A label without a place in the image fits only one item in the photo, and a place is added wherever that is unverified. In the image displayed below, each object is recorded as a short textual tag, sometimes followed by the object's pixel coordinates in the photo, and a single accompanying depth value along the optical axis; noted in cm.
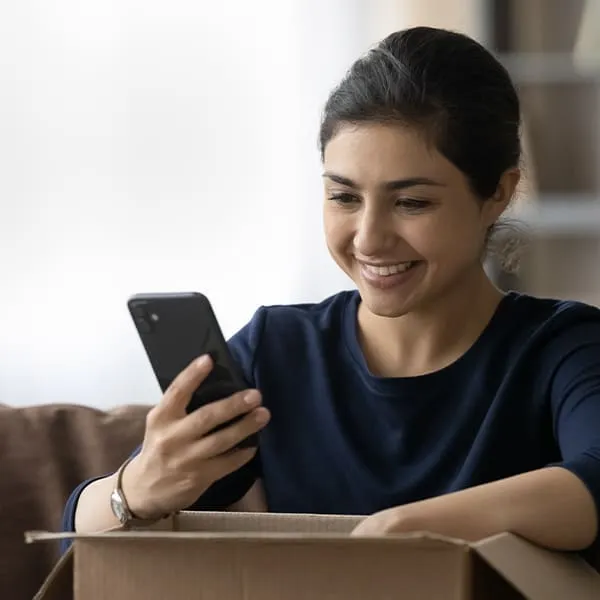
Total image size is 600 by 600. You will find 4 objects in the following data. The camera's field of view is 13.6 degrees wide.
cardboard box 170
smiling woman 205
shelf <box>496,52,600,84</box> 326
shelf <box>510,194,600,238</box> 325
